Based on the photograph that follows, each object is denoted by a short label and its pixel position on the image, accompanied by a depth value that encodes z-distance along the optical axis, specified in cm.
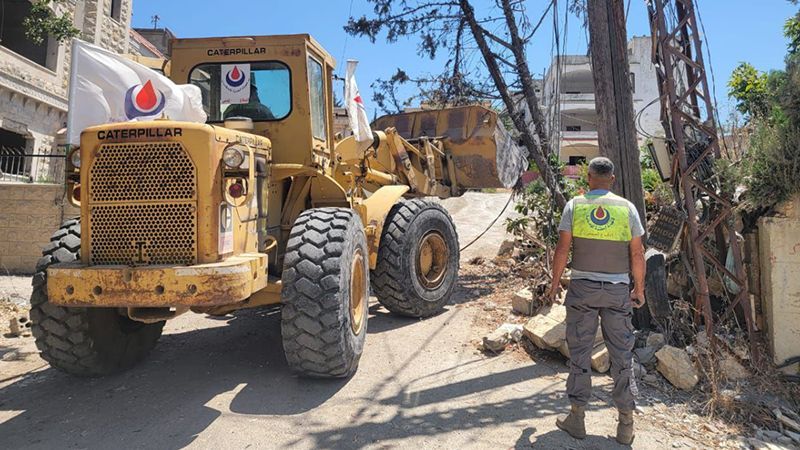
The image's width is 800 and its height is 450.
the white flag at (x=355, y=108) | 477
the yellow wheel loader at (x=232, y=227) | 326
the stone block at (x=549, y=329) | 474
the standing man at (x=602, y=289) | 336
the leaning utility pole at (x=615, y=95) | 517
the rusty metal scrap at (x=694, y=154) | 476
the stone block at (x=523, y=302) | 600
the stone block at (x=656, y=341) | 473
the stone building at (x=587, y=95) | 2863
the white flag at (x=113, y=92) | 359
